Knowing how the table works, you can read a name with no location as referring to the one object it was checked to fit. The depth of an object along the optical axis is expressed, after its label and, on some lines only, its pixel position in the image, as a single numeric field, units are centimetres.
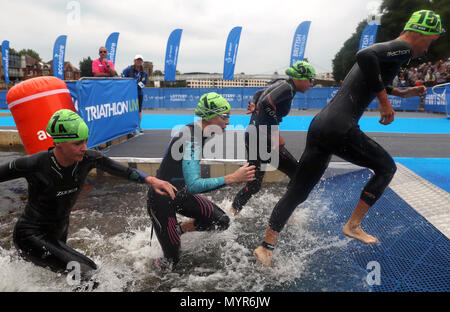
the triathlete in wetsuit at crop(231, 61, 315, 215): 388
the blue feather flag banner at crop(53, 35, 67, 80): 2480
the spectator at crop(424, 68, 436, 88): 1872
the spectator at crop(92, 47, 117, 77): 911
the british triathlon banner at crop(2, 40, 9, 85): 3107
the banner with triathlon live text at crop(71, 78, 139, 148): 688
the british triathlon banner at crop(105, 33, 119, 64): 2364
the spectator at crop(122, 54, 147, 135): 982
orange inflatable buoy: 508
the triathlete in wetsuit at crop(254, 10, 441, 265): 275
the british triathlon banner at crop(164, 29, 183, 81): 2438
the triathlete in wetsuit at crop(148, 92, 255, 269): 275
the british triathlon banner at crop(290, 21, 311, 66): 2175
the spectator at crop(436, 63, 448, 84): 1756
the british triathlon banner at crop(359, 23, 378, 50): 2173
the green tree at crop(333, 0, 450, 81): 3328
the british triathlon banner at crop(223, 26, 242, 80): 2364
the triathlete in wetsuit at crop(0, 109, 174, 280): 251
